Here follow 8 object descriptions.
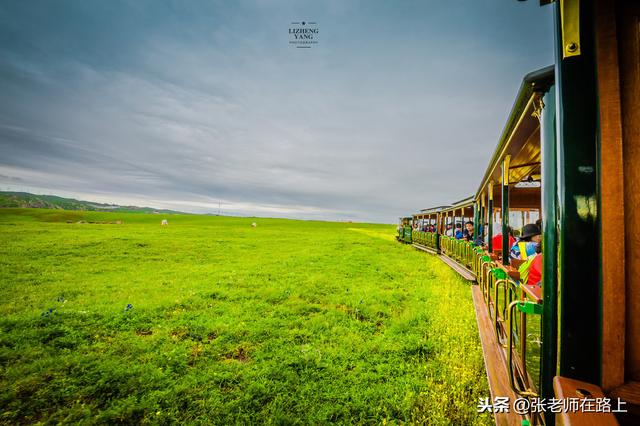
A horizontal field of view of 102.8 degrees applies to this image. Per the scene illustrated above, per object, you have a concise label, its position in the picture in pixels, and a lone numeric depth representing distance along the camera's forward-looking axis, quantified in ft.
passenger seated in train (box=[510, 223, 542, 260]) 16.80
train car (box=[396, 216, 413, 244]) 83.61
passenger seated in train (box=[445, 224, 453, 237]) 45.59
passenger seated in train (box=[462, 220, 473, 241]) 37.09
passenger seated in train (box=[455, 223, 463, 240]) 40.60
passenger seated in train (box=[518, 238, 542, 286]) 10.44
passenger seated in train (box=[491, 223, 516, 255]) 24.02
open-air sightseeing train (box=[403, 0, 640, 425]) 3.93
